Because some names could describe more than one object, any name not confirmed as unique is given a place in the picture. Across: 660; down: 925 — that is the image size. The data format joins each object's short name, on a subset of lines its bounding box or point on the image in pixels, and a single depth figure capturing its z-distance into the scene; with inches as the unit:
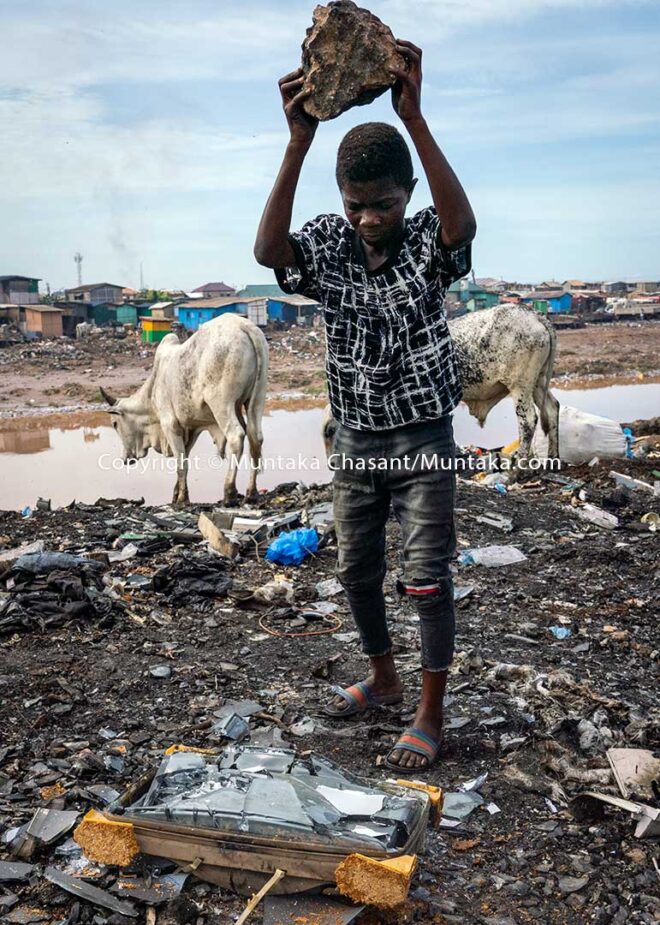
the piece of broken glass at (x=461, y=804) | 105.1
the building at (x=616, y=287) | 2905.8
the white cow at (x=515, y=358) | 390.9
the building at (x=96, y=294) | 1787.8
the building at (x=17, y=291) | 1565.0
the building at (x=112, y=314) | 1441.9
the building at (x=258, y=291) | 2161.7
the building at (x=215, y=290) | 2037.4
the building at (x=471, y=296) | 1786.2
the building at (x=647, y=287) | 2792.1
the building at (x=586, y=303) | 1978.3
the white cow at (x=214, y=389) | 357.4
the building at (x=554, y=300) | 1856.2
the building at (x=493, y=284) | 2515.0
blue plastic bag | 230.5
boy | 109.7
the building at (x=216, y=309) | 1321.4
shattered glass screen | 87.7
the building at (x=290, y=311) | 1513.3
